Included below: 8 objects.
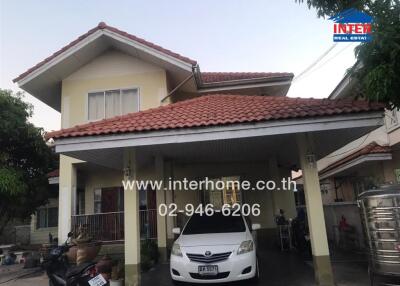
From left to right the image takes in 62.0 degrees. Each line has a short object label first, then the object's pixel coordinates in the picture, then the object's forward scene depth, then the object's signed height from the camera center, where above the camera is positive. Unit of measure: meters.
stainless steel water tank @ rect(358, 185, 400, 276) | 6.19 -0.49
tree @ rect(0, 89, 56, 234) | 13.35 +2.92
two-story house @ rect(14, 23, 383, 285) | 6.79 +1.86
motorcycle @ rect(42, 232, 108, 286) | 5.97 -0.88
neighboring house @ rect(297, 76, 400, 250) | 11.28 +1.47
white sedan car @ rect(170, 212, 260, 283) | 6.25 -0.82
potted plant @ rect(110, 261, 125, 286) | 7.34 -1.23
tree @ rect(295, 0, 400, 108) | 4.59 +2.06
